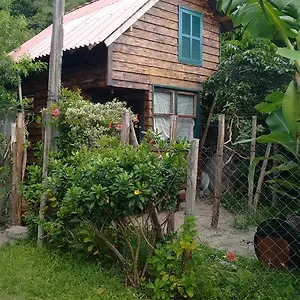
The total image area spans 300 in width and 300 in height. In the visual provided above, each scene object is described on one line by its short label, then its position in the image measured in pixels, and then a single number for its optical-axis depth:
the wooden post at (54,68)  5.21
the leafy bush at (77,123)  5.27
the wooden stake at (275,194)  7.05
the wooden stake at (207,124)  9.45
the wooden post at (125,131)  4.71
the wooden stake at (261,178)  6.90
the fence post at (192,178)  3.60
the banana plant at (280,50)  2.79
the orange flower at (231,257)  3.66
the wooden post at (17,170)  5.95
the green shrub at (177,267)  3.38
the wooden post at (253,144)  6.67
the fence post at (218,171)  6.16
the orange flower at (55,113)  5.16
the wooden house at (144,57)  8.22
